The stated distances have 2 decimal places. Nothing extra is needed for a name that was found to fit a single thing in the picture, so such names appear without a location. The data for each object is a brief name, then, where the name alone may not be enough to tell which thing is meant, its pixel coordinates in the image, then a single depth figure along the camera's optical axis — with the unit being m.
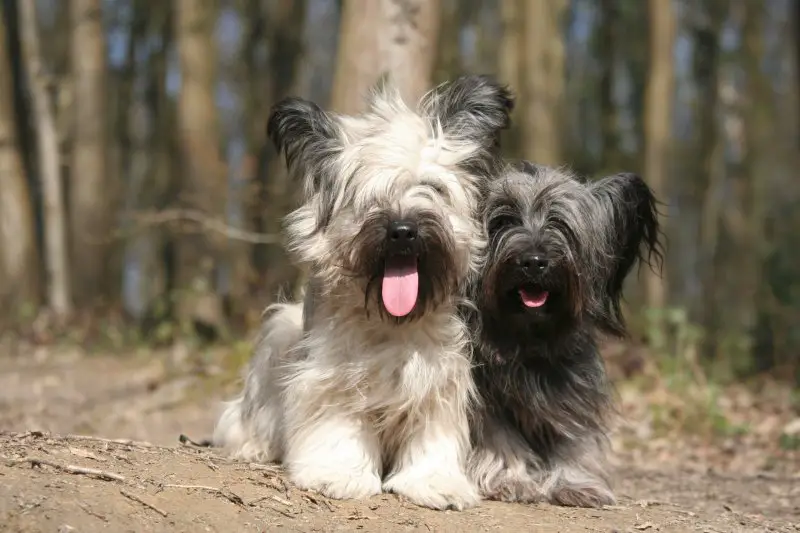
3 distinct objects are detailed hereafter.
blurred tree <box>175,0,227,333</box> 11.38
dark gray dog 4.38
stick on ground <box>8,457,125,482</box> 3.83
